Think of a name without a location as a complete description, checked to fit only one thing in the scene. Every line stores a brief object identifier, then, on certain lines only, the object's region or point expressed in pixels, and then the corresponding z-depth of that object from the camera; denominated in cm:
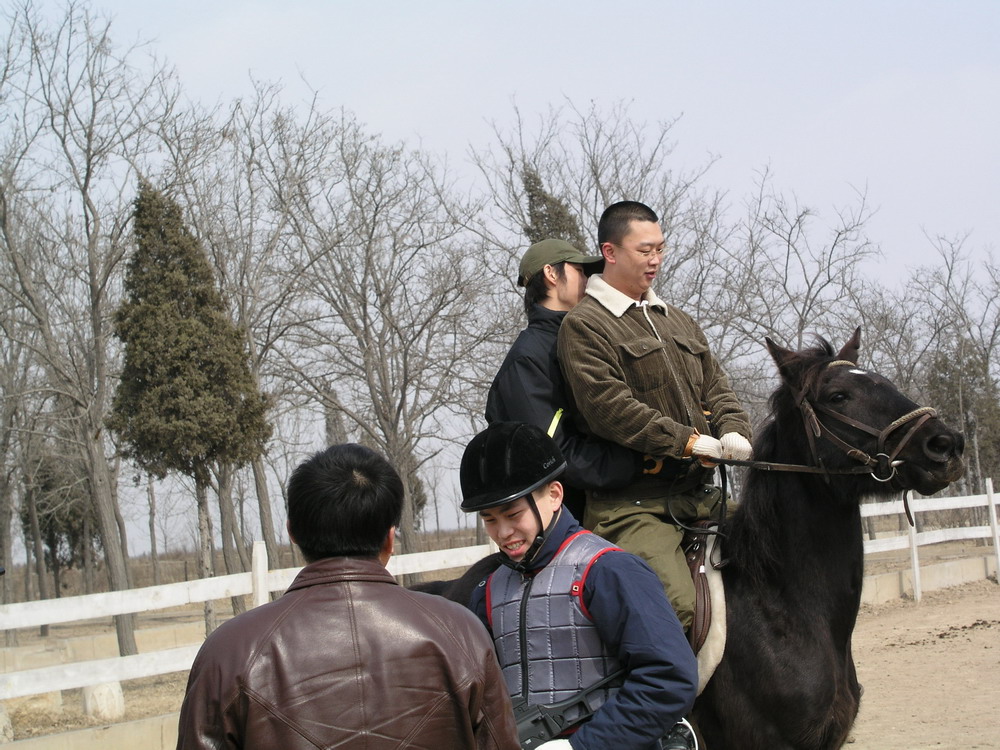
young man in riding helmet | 252
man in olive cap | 398
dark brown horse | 379
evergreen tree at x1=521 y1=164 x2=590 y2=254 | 2009
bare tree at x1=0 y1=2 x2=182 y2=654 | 1594
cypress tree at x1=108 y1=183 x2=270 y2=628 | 1538
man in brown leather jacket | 189
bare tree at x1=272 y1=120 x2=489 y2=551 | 2038
